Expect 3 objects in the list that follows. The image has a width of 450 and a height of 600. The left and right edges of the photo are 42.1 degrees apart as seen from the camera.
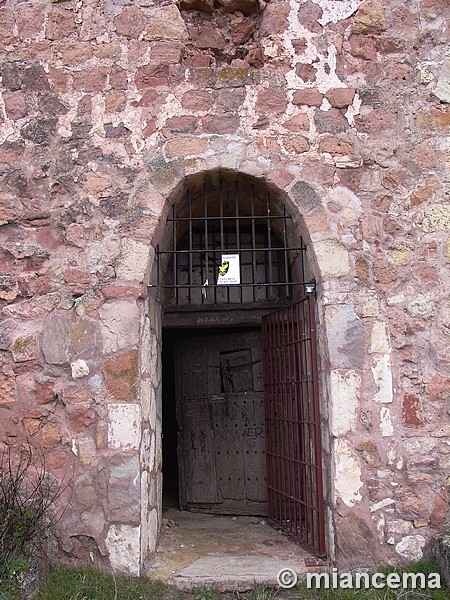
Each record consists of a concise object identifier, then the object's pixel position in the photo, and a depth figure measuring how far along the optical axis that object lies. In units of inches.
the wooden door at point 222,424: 192.9
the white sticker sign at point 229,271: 153.8
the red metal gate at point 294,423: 142.6
